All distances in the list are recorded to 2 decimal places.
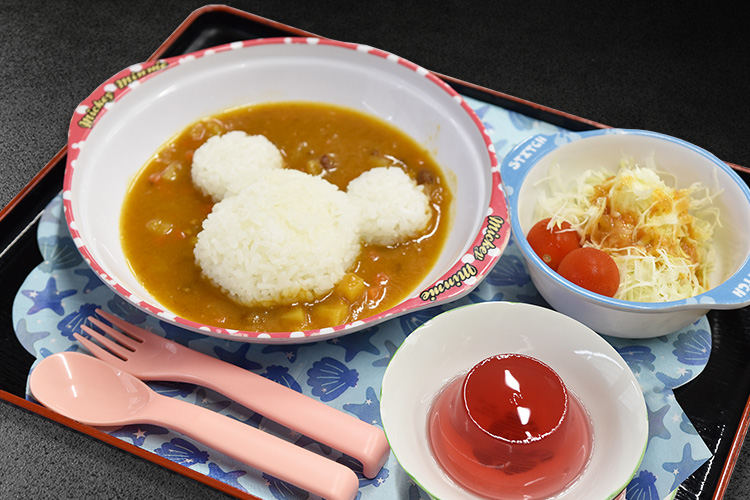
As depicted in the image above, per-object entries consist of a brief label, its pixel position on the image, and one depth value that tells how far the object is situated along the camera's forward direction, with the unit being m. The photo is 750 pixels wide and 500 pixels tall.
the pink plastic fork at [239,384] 0.45
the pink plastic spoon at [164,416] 0.44
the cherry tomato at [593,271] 0.48
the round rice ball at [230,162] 0.54
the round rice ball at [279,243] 0.50
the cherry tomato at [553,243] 0.49
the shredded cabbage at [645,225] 0.49
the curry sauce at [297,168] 0.50
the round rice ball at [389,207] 0.52
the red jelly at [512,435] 0.42
